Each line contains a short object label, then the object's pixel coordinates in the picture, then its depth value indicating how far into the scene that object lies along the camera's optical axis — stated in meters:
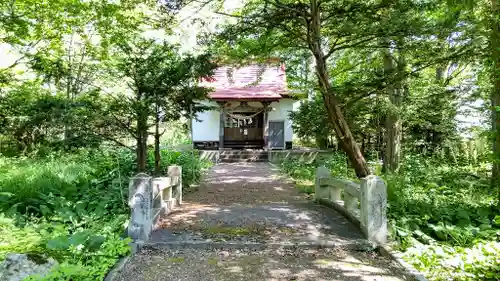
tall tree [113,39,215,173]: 6.59
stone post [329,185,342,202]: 6.74
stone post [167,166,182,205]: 6.68
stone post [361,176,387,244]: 4.49
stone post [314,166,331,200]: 7.24
